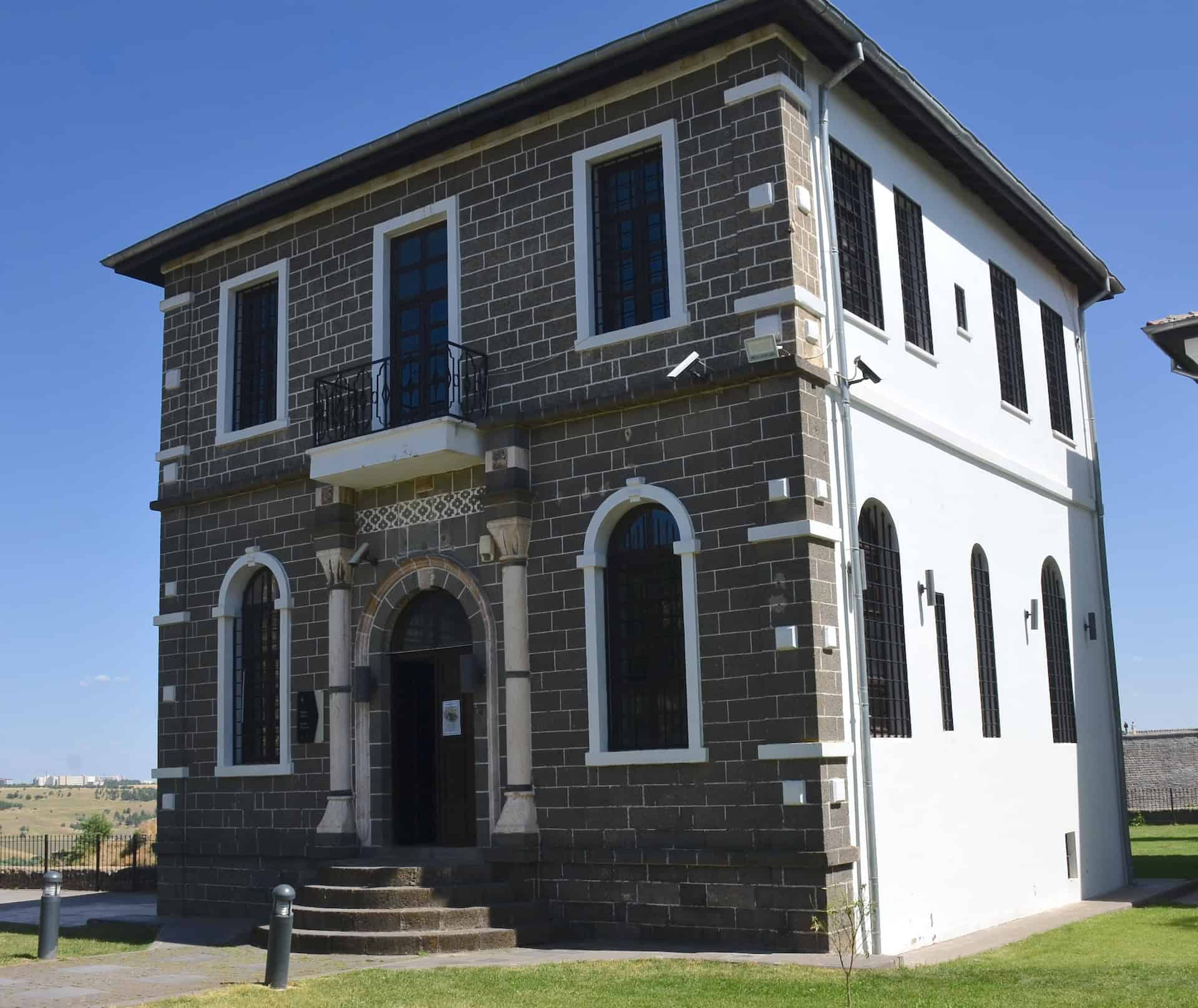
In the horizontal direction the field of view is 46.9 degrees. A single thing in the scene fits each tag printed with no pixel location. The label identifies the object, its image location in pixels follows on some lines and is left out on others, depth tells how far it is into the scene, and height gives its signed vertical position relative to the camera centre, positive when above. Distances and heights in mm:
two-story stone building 12711 +2466
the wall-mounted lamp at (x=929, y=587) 14523 +1668
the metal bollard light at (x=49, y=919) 12930 -1337
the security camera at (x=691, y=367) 12922 +3612
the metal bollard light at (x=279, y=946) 10688 -1365
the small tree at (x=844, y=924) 11453 -1453
